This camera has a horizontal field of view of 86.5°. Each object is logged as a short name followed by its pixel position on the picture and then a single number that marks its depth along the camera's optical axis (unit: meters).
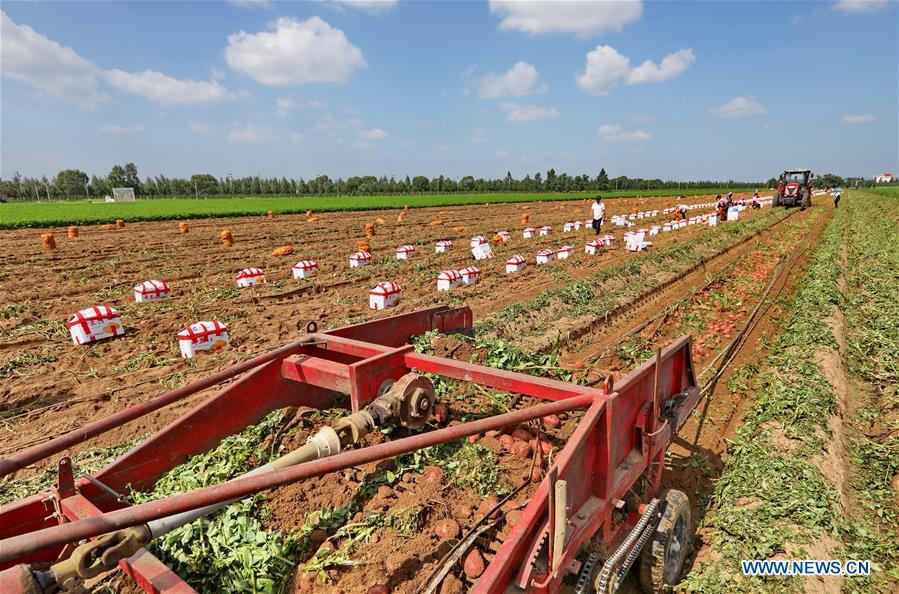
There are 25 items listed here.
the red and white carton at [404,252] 15.62
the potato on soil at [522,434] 3.86
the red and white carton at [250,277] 11.78
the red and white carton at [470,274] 11.64
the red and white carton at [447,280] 11.26
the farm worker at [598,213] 20.00
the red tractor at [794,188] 35.06
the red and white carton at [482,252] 15.50
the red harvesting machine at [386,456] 1.93
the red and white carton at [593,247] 16.45
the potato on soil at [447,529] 2.94
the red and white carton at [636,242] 17.12
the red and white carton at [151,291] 10.35
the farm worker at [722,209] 26.93
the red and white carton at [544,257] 14.48
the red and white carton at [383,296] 9.84
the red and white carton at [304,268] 12.39
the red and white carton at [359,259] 14.07
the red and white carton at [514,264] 13.33
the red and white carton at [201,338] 7.32
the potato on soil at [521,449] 3.66
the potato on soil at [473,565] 2.64
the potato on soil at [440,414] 3.90
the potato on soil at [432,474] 3.33
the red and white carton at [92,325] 7.83
